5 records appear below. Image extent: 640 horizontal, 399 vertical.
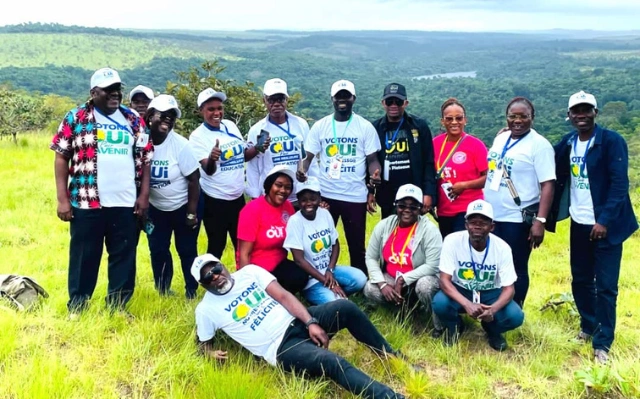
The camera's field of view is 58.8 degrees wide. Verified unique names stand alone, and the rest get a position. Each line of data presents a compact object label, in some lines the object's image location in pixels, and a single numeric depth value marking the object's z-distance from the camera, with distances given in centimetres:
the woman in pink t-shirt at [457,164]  529
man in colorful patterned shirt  426
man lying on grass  402
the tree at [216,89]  867
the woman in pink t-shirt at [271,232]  494
